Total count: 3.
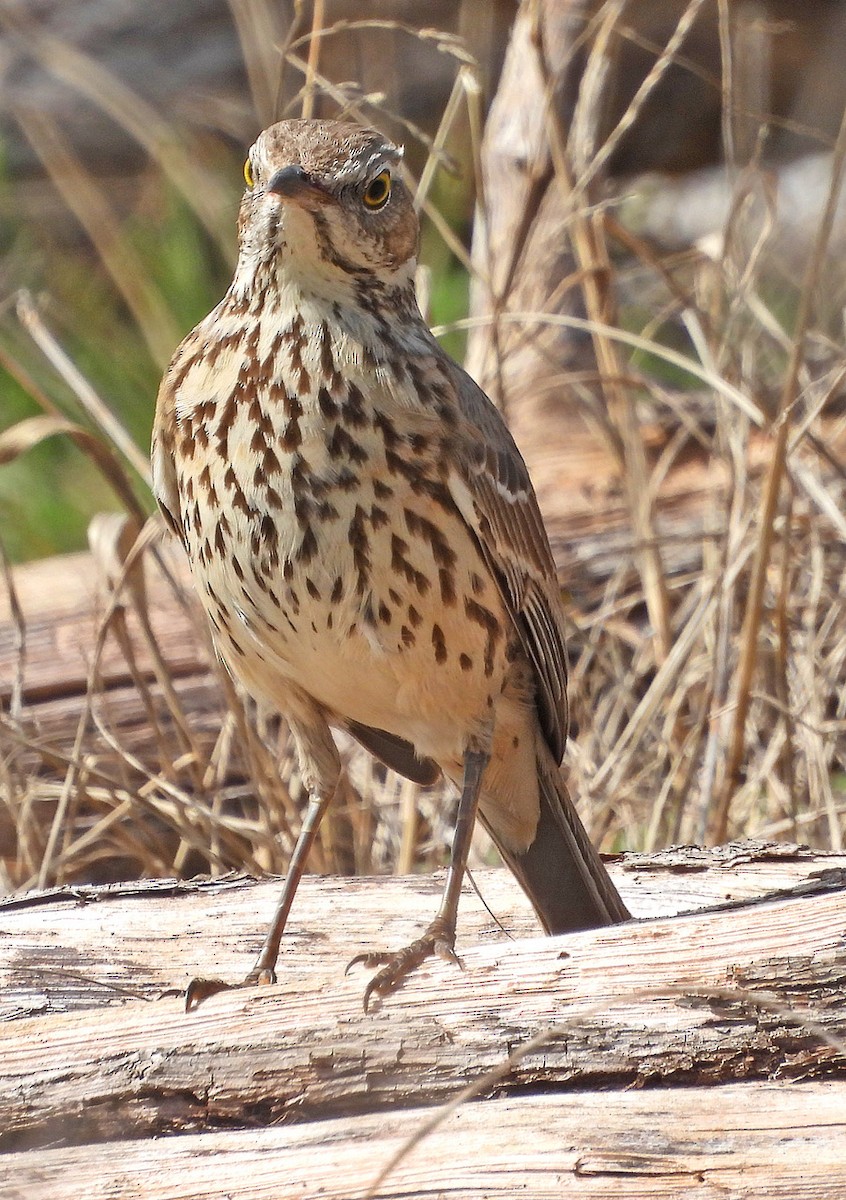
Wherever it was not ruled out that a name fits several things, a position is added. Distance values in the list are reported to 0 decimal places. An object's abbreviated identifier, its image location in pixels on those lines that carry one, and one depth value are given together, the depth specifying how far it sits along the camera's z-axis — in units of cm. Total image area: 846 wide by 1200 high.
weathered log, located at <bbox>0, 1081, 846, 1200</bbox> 538
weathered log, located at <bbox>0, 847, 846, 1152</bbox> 580
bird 677
